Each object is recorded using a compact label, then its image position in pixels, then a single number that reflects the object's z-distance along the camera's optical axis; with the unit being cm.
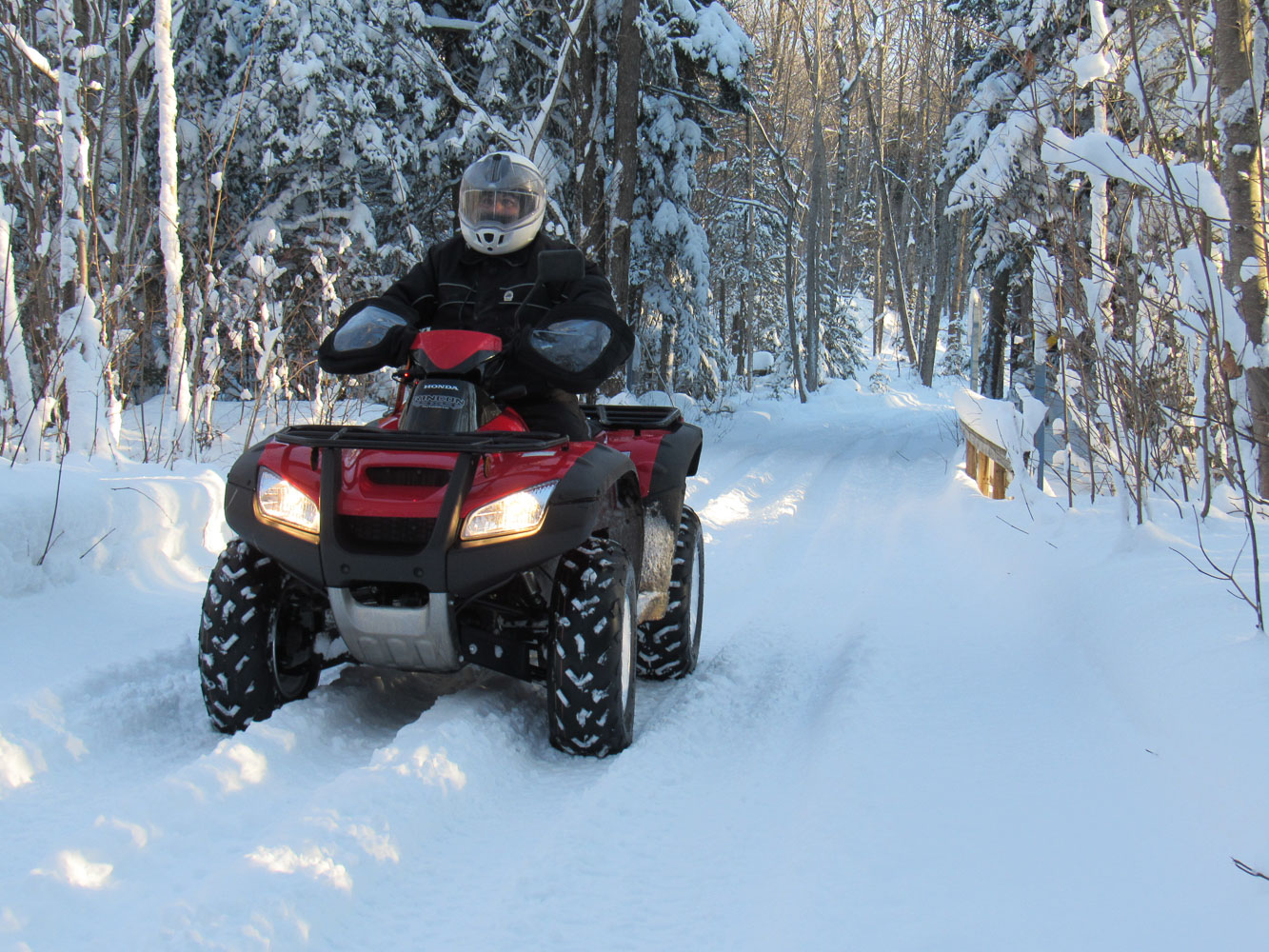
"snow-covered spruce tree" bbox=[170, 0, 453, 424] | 1311
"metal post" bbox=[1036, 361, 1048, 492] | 734
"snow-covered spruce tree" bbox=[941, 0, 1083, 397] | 1320
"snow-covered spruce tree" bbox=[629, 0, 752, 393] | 1507
